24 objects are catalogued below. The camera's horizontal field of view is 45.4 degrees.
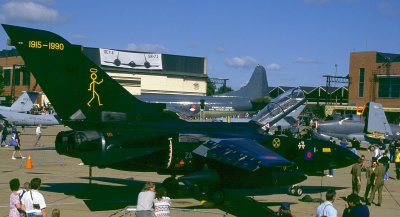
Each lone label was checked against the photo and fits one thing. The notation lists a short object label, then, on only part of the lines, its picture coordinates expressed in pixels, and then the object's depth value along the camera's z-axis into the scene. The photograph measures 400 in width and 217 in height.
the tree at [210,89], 140.25
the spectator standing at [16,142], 27.88
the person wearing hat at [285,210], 8.72
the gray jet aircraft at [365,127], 35.59
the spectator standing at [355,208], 8.54
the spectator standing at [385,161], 20.52
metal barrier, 12.38
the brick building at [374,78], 74.75
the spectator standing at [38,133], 35.01
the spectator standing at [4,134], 36.09
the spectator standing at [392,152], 31.22
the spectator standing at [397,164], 23.75
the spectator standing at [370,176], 16.88
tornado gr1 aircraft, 14.70
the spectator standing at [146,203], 10.26
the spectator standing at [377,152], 26.29
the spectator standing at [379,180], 16.62
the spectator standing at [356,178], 17.28
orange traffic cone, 23.73
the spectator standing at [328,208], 9.12
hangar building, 94.88
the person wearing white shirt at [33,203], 9.44
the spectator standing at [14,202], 9.34
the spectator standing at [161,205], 10.27
